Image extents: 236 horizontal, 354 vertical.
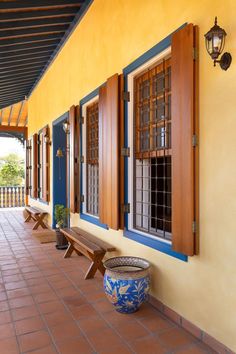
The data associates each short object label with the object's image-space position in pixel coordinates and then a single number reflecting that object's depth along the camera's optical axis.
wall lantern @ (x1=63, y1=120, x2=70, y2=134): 5.25
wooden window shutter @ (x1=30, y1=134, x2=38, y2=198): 8.21
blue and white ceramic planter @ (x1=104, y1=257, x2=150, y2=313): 2.54
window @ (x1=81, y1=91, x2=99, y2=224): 4.50
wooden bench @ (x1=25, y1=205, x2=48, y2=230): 6.83
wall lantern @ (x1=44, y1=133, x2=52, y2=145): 6.84
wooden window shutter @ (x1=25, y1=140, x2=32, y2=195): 9.40
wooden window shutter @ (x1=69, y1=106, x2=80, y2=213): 4.85
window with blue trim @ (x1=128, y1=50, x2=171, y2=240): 2.85
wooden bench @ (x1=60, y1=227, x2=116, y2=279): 3.45
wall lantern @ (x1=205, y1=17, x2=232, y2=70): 1.94
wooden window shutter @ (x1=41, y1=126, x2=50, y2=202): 6.84
